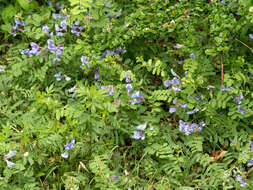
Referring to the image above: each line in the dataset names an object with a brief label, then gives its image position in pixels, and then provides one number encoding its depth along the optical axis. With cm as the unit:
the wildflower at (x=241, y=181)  254
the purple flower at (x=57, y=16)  334
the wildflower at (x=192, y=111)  276
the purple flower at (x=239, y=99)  265
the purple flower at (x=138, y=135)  273
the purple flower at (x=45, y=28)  323
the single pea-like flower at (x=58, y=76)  314
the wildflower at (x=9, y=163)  247
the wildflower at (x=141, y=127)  272
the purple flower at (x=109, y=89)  271
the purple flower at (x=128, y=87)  273
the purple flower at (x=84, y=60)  290
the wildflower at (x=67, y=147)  259
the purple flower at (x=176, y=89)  272
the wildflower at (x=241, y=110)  269
